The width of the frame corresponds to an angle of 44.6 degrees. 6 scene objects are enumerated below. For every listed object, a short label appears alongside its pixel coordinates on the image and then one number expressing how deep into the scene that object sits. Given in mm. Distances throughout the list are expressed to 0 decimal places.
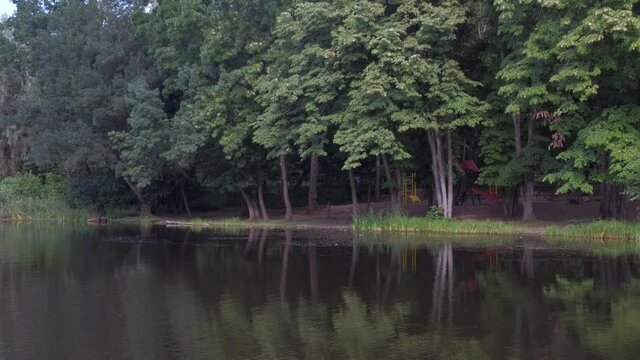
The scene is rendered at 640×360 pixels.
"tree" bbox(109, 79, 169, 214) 38500
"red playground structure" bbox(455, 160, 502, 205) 34728
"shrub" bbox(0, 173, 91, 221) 45781
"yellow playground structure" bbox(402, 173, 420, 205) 37688
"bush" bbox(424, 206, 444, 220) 31859
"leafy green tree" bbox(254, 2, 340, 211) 31922
